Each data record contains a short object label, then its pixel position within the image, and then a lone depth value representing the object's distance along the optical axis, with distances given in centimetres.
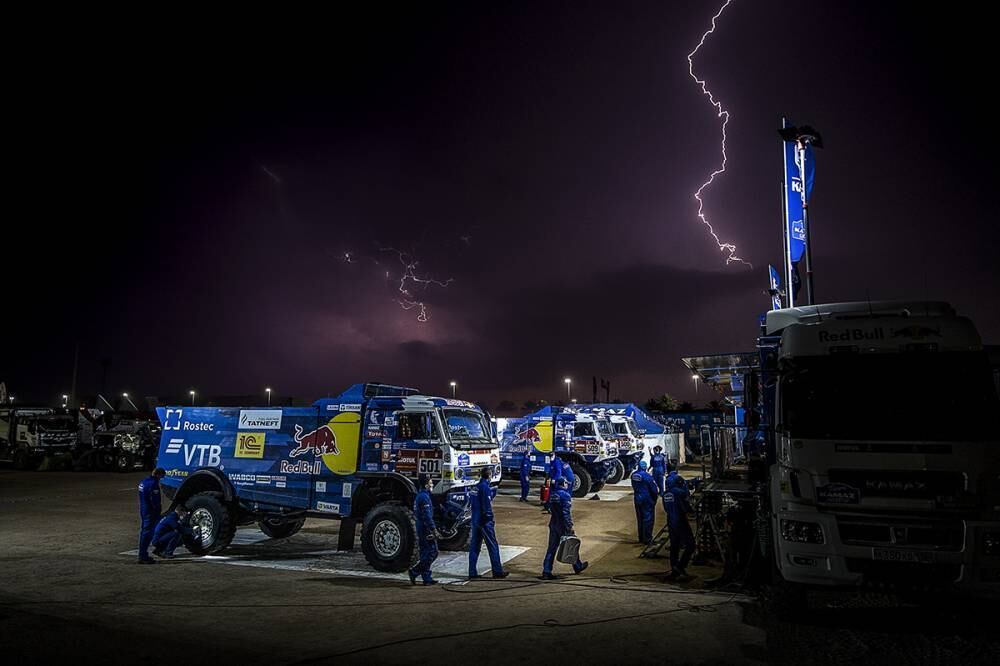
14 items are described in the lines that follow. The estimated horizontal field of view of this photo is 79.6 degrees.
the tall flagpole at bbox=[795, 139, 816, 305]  1628
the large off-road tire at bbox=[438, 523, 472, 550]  1090
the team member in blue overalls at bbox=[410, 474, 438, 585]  826
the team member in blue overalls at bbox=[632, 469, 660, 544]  1095
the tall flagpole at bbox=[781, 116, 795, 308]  1617
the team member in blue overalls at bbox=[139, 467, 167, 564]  958
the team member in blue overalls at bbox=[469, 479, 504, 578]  869
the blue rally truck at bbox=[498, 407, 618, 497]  2045
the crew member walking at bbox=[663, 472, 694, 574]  860
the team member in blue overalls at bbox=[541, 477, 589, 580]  873
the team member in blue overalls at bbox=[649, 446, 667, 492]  1337
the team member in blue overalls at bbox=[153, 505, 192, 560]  976
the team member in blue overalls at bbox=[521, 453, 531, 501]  1828
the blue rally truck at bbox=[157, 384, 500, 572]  952
